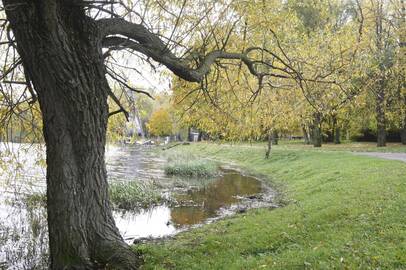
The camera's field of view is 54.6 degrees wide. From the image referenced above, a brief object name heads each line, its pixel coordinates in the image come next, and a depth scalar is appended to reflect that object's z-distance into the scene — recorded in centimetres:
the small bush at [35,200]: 1300
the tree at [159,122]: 6551
